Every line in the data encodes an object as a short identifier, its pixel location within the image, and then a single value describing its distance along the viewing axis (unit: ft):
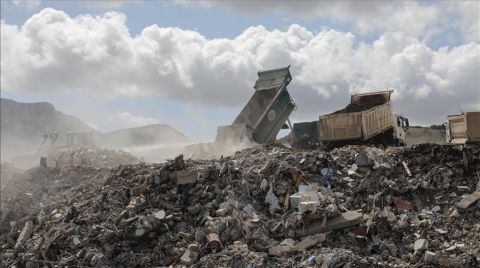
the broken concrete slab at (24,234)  31.81
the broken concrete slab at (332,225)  26.91
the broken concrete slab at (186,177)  31.48
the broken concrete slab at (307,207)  27.30
